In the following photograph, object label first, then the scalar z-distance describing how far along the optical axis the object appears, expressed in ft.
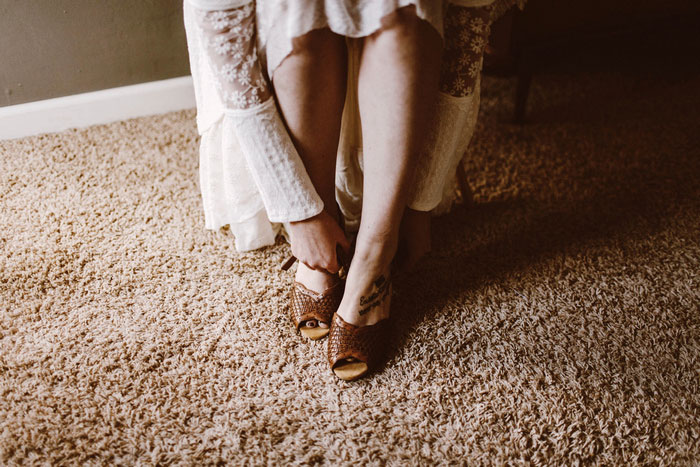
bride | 2.04
